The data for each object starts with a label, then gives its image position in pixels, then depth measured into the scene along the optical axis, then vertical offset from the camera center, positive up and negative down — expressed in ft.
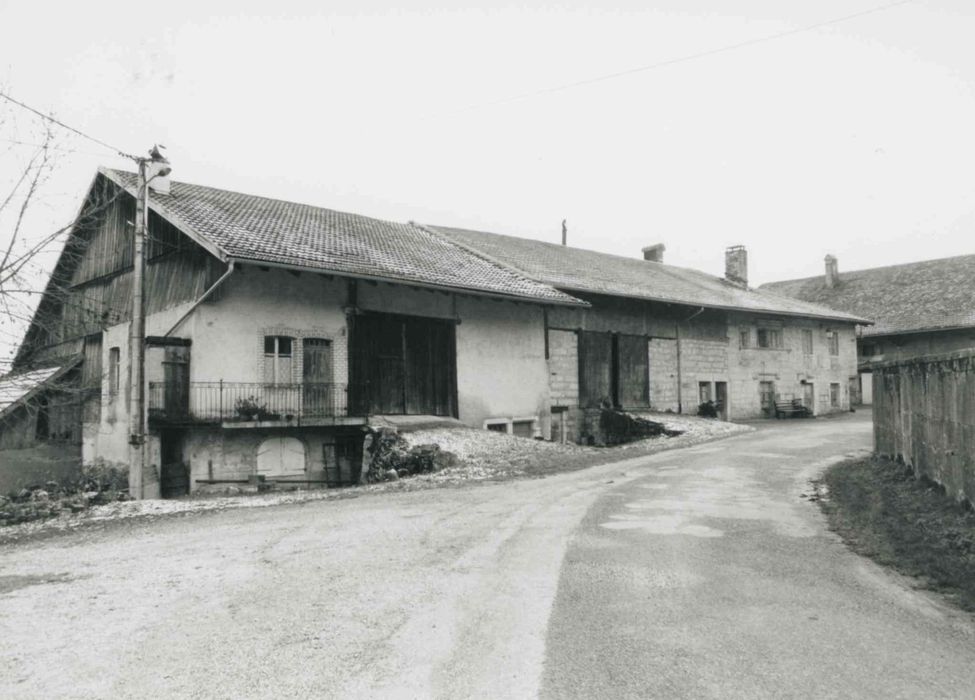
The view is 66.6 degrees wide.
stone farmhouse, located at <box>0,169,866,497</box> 51.88 +4.79
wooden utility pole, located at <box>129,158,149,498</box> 44.09 +2.58
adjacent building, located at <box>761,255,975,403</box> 120.37 +14.72
